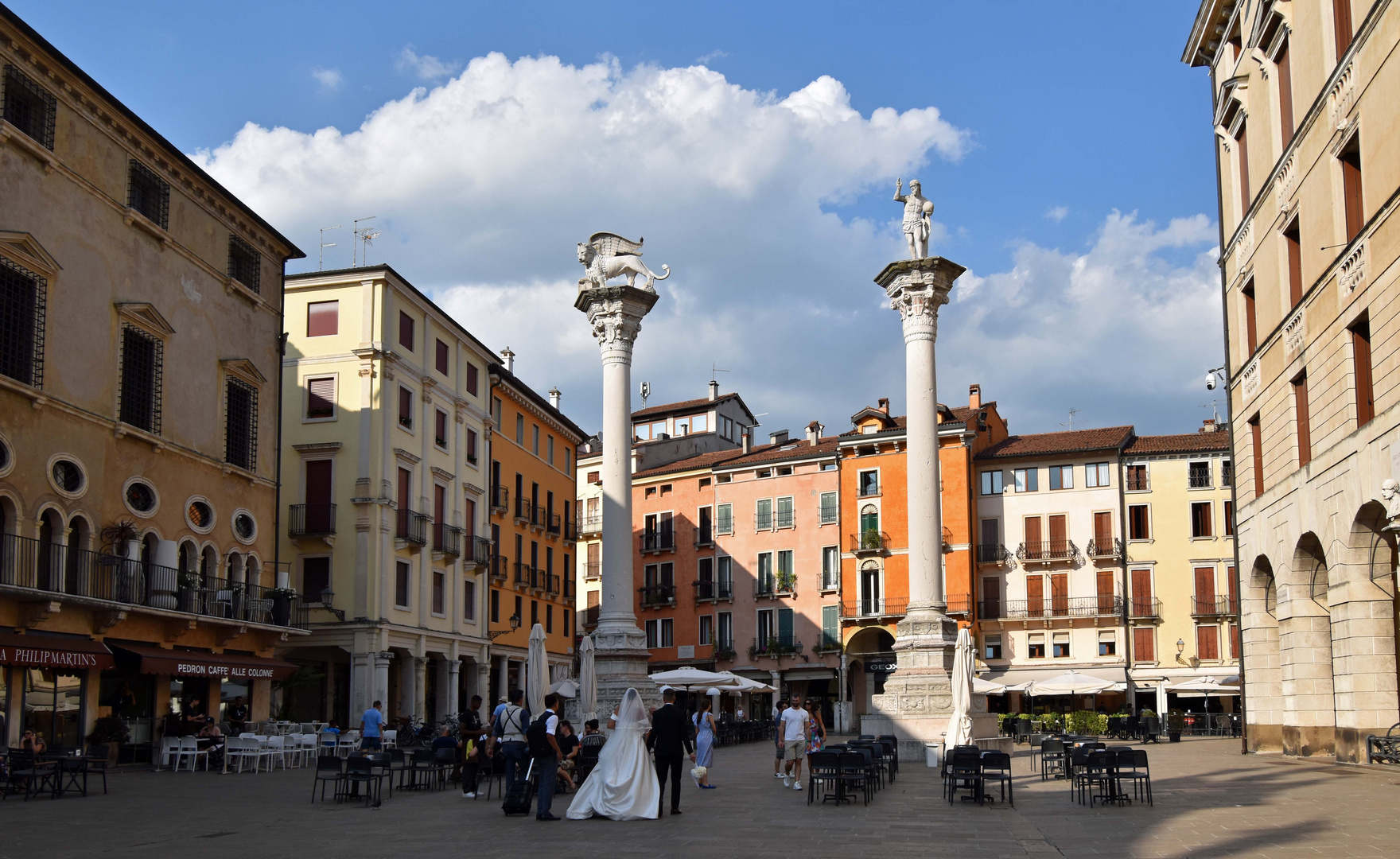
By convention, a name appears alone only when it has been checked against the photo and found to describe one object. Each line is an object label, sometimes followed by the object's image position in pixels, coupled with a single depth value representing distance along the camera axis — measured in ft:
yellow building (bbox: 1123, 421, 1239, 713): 196.13
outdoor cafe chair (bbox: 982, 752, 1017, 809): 60.95
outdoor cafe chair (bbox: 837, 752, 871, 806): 62.08
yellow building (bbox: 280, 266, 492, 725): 139.13
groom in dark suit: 57.72
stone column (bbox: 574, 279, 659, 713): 100.63
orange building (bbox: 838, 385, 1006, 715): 208.03
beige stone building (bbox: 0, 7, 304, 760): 83.56
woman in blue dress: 78.38
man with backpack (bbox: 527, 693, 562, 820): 55.77
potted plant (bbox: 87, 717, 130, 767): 90.22
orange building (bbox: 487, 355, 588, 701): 176.14
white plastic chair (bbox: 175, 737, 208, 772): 93.50
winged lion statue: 109.19
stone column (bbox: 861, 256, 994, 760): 95.25
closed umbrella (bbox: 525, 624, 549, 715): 89.66
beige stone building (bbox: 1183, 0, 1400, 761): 73.92
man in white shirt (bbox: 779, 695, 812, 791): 74.54
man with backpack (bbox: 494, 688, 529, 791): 59.26
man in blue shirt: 88.69
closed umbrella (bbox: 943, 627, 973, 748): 84.38
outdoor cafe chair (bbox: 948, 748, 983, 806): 61.53
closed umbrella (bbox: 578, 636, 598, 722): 94.84
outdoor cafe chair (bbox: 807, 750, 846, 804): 61.98
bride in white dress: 56.90
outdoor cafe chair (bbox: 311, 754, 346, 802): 65.67
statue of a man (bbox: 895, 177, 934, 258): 104.68
